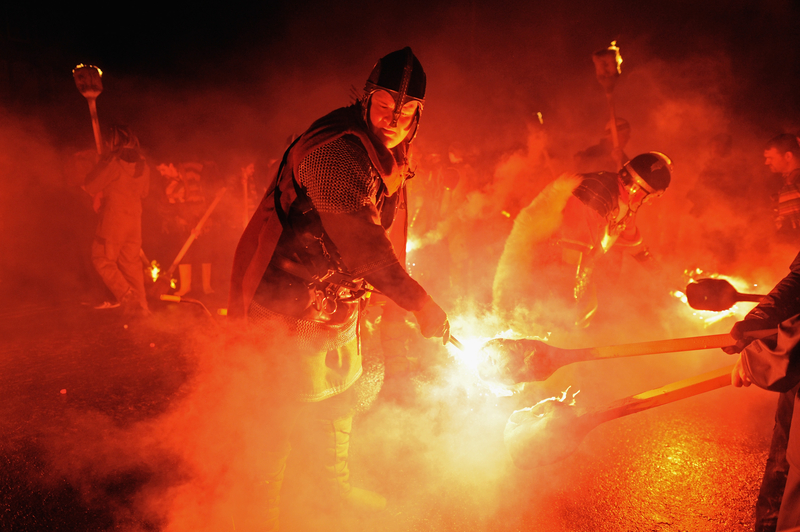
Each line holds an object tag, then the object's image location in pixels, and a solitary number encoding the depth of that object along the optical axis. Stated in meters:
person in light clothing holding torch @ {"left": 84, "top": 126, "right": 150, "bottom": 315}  5.96
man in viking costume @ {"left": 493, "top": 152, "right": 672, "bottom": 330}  3.75
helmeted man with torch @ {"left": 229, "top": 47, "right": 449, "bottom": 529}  1.86
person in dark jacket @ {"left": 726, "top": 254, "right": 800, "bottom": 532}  1.90
